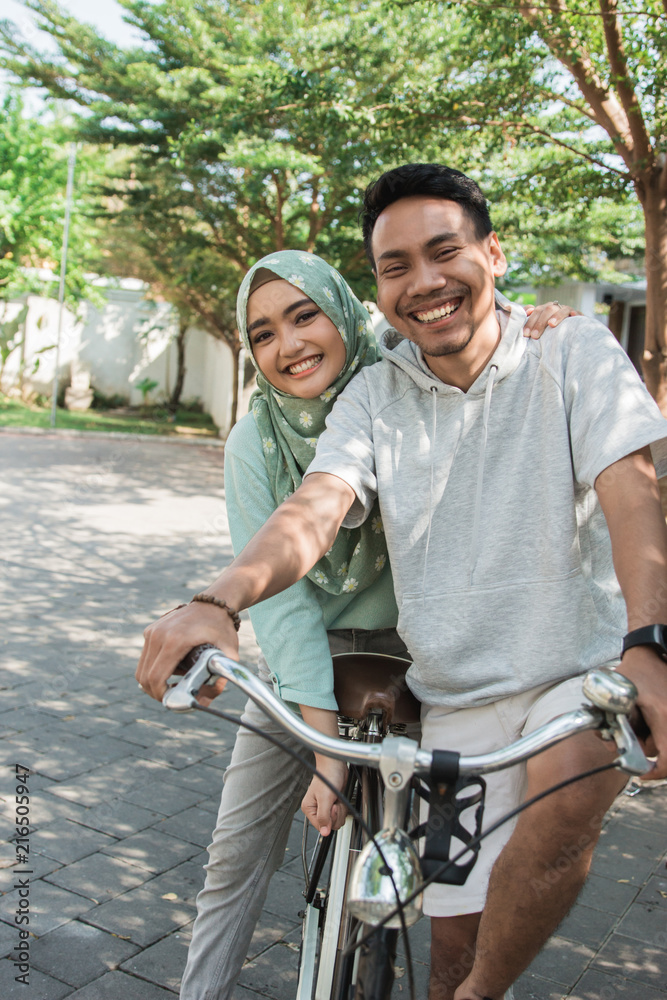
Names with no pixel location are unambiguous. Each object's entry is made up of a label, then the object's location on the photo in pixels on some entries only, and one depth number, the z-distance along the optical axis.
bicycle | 1.21
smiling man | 1.72
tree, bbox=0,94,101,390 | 21.88
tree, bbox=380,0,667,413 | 5.76
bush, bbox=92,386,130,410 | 26.17
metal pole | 18.12
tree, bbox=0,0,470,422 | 10.82
